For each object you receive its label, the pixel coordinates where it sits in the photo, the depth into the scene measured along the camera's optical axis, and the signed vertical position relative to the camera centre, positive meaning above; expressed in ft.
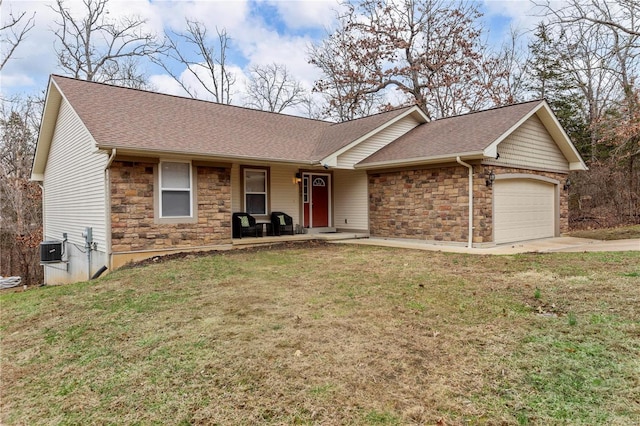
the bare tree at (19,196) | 53.93 +2.01
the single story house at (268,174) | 30.35 +3.24
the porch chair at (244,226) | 37.83 -1.88
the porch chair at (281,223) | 41.39 -1.80
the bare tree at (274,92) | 92.63 +28.40
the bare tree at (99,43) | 68.74 +31.72
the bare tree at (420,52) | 71.26 +29.68
